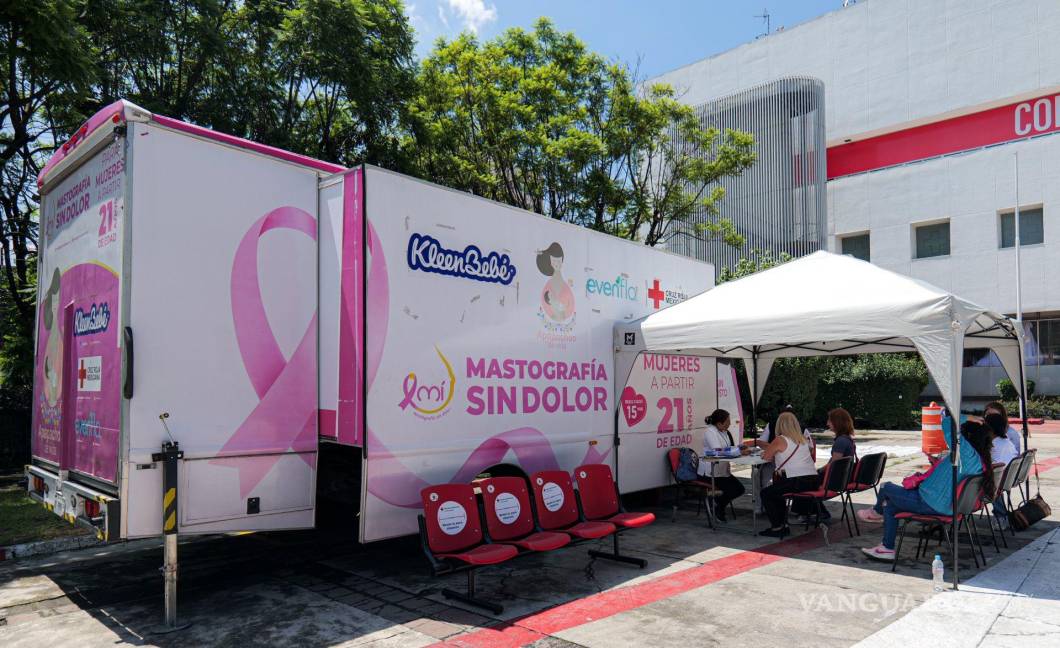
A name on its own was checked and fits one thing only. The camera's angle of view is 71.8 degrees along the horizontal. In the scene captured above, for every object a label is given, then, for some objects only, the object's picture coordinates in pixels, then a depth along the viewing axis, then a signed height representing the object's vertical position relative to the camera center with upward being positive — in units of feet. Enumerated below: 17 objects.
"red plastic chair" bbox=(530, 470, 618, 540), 21.93 -4.51
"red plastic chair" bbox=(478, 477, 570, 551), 20.36 -4.50
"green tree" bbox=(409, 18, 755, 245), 59.82 +19.17
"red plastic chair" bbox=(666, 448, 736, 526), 29.60 -5.18
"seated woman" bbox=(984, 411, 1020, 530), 26.04 -3.15
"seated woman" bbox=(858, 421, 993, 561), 21.26 -3.89
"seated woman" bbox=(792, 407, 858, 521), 27.14 -3.06
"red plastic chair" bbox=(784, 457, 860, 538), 26.14 -4.42
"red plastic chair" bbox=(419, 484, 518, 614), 18.39 -4.67
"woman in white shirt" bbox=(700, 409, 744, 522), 29.86 -4.74
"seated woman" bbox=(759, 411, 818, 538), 26.66 -4.11
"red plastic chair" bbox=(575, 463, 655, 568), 22.71 -4.62
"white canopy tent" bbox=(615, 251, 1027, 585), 20.88 +1.32
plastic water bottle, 19.42 -5.70
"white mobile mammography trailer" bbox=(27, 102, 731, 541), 17.03 +0.70
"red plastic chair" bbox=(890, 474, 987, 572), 21.02 -4.42
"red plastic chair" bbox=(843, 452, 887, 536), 27.55 -4.35
